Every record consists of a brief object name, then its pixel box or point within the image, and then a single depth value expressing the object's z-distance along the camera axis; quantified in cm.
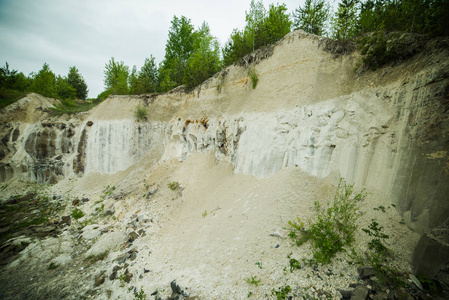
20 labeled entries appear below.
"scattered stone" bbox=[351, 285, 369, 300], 391
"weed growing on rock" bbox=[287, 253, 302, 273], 506
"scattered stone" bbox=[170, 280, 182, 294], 554
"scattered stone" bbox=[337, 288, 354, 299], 414
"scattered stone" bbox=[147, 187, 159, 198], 1228
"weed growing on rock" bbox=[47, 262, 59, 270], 816
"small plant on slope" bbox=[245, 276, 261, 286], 495
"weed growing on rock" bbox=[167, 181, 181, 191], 1218
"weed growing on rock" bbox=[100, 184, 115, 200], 1459
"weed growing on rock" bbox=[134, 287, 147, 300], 574
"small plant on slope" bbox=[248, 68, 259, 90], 1253
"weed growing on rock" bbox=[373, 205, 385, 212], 579
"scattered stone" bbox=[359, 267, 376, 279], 437
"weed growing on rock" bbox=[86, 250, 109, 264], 840
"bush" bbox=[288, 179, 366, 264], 514
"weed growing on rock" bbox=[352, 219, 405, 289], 414
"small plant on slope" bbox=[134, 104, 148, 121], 1892
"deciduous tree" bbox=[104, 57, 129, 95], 2800
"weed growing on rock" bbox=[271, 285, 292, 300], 444
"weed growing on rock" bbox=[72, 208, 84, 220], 1236
